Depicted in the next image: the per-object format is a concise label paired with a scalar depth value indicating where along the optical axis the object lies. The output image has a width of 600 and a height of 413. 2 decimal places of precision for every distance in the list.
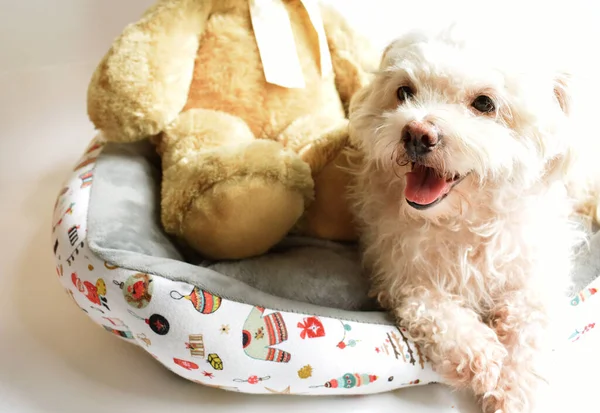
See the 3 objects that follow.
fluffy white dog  1.01
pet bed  1.09
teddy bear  1.27
